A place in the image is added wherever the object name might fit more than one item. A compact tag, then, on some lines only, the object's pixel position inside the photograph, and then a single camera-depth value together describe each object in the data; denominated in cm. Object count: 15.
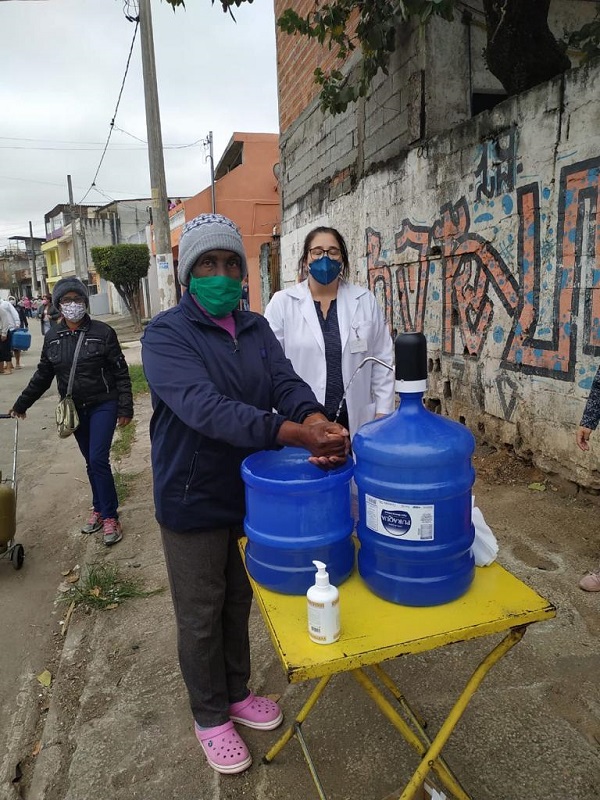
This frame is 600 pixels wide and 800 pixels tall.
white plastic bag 172
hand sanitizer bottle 141
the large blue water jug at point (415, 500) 154
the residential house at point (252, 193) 1797
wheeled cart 396
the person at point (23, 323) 1425
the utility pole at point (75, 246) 3456
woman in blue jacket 192
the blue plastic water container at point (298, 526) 164
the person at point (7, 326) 1161
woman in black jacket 426
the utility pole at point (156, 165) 1012
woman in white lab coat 317
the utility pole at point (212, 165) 1764
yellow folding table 139
